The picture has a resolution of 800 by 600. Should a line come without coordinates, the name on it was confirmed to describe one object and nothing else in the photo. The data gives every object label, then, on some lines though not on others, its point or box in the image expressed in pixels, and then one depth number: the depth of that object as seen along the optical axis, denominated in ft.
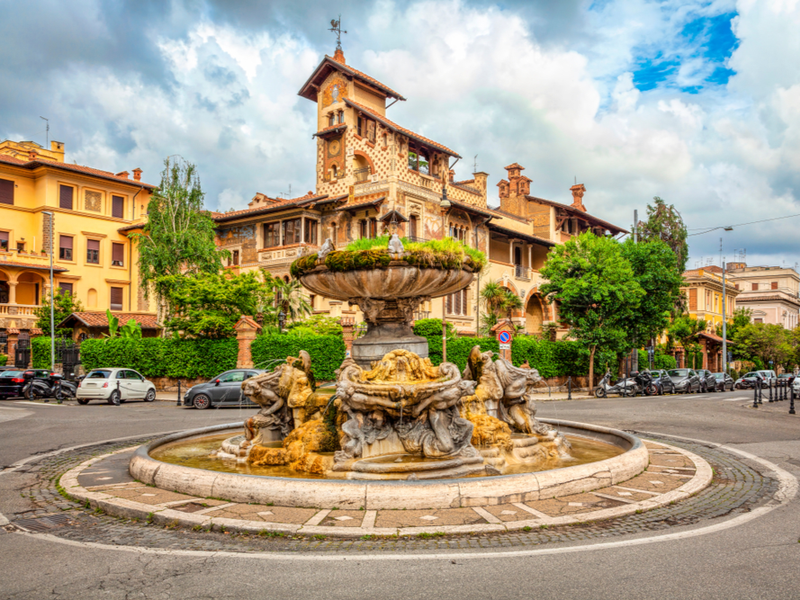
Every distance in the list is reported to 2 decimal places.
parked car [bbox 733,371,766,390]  133.80
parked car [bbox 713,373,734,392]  121.39
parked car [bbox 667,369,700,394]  110.01
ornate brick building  117.39
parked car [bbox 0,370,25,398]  85.46
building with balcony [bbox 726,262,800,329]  284.82
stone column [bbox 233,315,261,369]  92.32
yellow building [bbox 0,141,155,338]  141.90
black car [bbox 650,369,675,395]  104.78
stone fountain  24.62
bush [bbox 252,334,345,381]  89.71
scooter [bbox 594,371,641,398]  96.17
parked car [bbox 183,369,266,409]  70.03
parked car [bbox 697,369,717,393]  115.78
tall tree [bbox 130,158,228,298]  110.01
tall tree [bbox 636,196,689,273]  140.46
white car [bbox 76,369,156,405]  76.69
